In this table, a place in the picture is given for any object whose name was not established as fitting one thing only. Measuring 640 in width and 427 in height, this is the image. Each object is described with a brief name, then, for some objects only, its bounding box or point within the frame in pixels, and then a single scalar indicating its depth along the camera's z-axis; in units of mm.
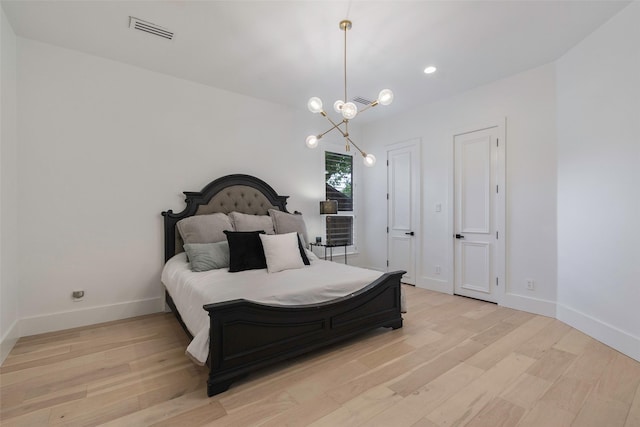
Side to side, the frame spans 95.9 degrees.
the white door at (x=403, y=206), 4609
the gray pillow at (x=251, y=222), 3584
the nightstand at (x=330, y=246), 4602
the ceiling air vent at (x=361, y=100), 4109
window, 5031
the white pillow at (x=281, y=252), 2934
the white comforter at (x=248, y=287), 2041
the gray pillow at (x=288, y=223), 3889
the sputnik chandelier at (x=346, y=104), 2350
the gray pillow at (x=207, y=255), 2891
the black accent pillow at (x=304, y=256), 3279
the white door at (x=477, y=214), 3682
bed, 1860
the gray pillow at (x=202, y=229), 3271
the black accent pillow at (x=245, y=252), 2920
